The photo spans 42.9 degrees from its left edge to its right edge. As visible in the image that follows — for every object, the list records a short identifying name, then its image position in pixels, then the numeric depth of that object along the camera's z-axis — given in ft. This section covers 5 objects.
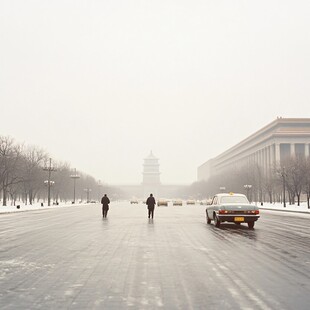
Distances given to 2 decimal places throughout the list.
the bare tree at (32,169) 214.28
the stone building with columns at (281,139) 344.90
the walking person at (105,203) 90.92
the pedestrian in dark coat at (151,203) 84.79
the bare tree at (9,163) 180.24
